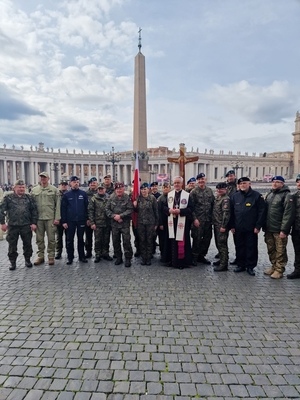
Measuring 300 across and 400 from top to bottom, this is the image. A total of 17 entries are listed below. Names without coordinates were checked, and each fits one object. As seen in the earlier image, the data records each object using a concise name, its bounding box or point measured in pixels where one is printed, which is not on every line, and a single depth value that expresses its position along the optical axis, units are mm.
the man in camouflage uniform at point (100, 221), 6761
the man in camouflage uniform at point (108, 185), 7348
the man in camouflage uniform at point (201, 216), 6406
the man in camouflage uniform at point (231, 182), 6688
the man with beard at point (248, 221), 5738
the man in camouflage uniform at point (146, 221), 6492
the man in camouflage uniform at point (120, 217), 6441
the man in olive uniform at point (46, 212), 6473
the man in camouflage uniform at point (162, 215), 6535
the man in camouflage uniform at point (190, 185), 7660
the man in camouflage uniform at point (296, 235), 5391
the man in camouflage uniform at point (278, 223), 5355
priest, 6148
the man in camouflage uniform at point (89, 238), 7109
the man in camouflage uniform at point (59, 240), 7051
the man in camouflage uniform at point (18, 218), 6066
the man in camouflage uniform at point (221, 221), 5949
